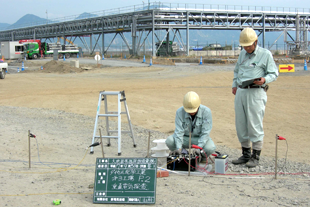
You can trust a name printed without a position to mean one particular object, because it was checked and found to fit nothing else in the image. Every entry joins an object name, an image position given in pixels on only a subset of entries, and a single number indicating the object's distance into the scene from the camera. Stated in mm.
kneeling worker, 6049
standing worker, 5891
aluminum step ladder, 7102
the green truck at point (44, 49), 54906
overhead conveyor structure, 46562
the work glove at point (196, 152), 6087
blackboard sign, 4500
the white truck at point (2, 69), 27234
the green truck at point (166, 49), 48250
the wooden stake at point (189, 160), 5572
